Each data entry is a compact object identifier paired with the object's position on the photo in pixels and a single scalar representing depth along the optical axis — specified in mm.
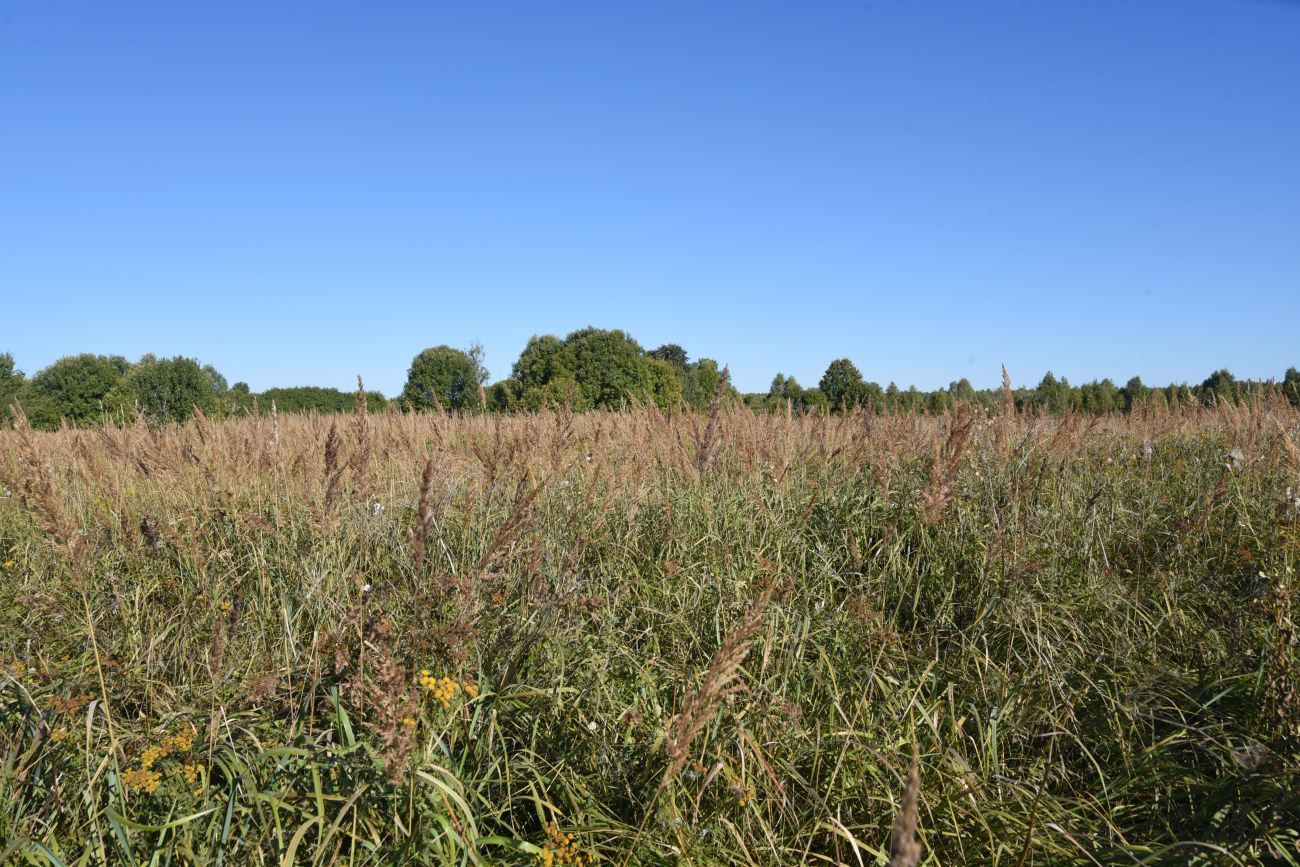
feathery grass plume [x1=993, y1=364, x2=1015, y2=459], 3655
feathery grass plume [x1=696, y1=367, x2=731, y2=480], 3076
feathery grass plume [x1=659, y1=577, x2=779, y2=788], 1271
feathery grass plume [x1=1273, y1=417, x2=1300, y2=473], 1973
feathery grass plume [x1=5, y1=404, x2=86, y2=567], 1825
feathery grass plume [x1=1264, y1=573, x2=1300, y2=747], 1717
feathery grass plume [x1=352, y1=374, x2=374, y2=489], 2332
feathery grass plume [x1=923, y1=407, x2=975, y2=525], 2586
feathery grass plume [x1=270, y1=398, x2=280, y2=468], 3034
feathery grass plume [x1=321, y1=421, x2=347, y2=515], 2219
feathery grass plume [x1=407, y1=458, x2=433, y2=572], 1673
